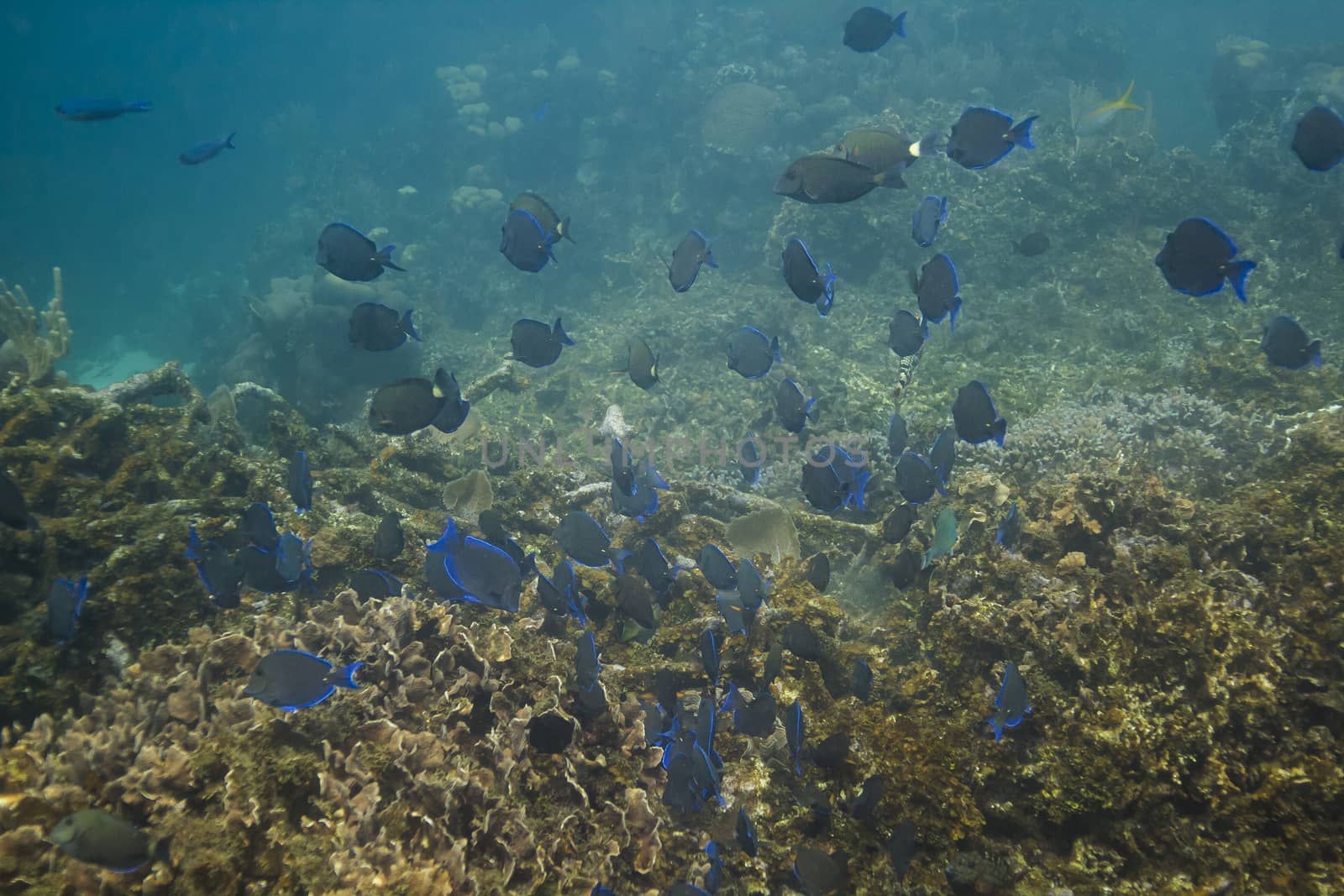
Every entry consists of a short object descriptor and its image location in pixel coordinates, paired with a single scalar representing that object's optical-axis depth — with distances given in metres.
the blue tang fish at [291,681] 2.57
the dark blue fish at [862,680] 3.49
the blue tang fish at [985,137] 4.10
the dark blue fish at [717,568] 4.02
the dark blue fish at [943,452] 4.72
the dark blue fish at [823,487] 3.87
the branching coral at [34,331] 7.41
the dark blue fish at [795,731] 3.05
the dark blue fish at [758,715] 3.30
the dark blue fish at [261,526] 3.97
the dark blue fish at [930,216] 4.56
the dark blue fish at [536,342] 4.79
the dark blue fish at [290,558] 3.83
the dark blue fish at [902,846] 2.62
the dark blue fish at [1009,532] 4.33
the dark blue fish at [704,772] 2.87
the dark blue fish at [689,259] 4.91
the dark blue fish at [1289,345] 5.46
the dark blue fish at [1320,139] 4.52
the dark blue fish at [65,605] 3.70
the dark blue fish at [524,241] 4.54
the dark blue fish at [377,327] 4.34
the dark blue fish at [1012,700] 2.84
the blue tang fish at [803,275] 3.89
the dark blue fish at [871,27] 5.81
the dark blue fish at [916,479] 4.25
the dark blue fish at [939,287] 4.30
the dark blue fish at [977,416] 4.08
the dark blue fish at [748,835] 2.88
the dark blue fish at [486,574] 2.98
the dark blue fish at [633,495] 4.49
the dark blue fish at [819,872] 2.63
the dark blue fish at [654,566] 4.11
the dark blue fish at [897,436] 5.28
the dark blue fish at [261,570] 3.70
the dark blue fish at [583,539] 3.89
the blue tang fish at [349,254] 4.38
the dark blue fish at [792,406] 4.64
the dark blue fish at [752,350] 4.96
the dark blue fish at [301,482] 4.40
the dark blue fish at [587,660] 3.24
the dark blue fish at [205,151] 7.75
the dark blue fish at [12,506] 3.37
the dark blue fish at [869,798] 2.85
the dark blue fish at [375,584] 4.12
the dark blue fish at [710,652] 3.57
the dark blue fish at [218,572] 3.76
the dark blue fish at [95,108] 6.98
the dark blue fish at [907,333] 4.96
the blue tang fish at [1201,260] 3.51
